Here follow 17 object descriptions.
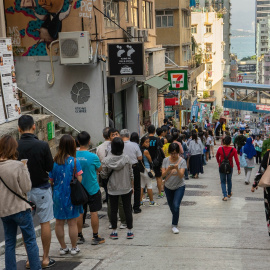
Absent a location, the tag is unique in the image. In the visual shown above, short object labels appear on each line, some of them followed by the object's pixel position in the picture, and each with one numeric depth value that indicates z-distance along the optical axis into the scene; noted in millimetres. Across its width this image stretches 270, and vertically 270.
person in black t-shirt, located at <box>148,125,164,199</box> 10780
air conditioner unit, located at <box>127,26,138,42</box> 18328
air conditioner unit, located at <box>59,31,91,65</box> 14258
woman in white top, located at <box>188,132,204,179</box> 16156
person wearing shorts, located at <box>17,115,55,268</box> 5848
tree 62719
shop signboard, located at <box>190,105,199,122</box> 39309
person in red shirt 11654
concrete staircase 14945
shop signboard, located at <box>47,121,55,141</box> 13457
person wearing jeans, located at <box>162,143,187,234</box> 8164
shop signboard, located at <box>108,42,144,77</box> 15430
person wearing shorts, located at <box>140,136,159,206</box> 10344
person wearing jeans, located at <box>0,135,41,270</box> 5168
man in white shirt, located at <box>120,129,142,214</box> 8680
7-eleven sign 26703
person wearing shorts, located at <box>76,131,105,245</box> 6934
